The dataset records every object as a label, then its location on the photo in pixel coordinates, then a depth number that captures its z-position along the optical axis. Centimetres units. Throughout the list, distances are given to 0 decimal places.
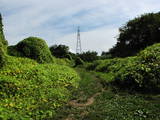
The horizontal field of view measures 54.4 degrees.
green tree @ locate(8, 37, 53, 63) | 1473
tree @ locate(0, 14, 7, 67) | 883
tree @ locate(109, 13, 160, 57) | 2176
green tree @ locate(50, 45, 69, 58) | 3543
